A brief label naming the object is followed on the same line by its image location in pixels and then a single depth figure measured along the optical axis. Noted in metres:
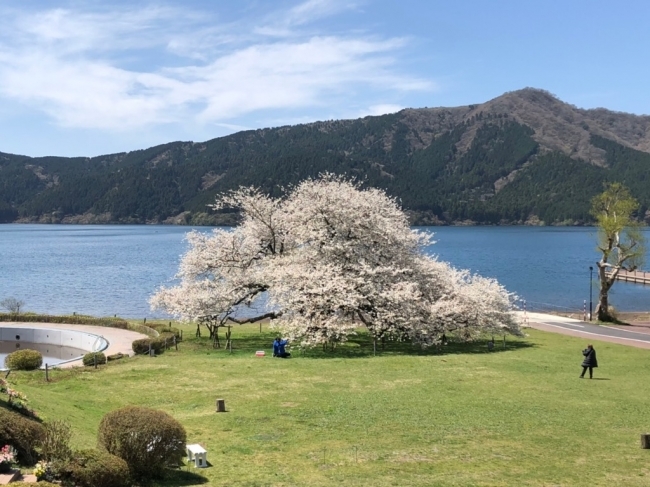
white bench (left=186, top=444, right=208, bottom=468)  14.13
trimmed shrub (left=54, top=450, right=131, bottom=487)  10.54
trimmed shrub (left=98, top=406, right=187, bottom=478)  12.26
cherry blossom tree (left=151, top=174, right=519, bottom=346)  36.62
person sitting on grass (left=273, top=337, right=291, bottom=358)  32.53
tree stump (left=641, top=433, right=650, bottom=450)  16.73
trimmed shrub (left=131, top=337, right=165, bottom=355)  33.66
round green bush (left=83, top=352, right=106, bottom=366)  29.41
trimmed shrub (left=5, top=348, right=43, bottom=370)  26.77
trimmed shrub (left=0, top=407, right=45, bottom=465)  11.59
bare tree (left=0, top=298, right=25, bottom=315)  57.17
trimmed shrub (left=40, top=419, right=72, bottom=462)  10.77
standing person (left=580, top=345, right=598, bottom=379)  26.42
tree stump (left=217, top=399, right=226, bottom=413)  20.00
